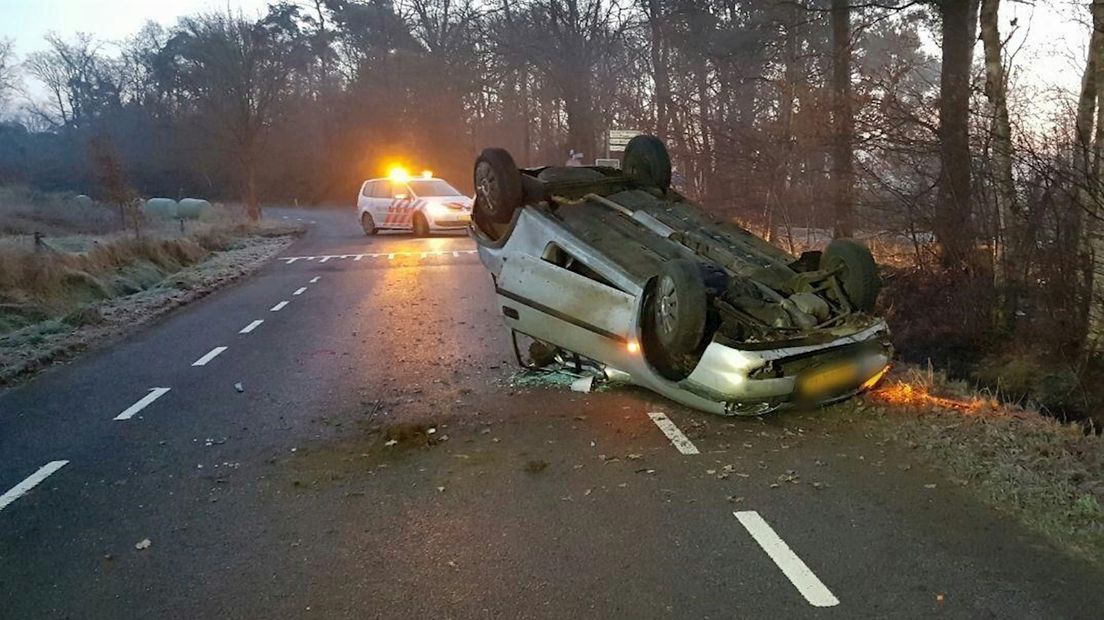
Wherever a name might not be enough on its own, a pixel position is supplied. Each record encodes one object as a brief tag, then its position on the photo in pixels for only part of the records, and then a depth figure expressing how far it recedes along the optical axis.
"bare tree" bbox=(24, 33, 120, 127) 68.75
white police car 26.62
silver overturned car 5.82
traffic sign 19.28
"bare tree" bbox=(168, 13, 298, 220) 36.35
